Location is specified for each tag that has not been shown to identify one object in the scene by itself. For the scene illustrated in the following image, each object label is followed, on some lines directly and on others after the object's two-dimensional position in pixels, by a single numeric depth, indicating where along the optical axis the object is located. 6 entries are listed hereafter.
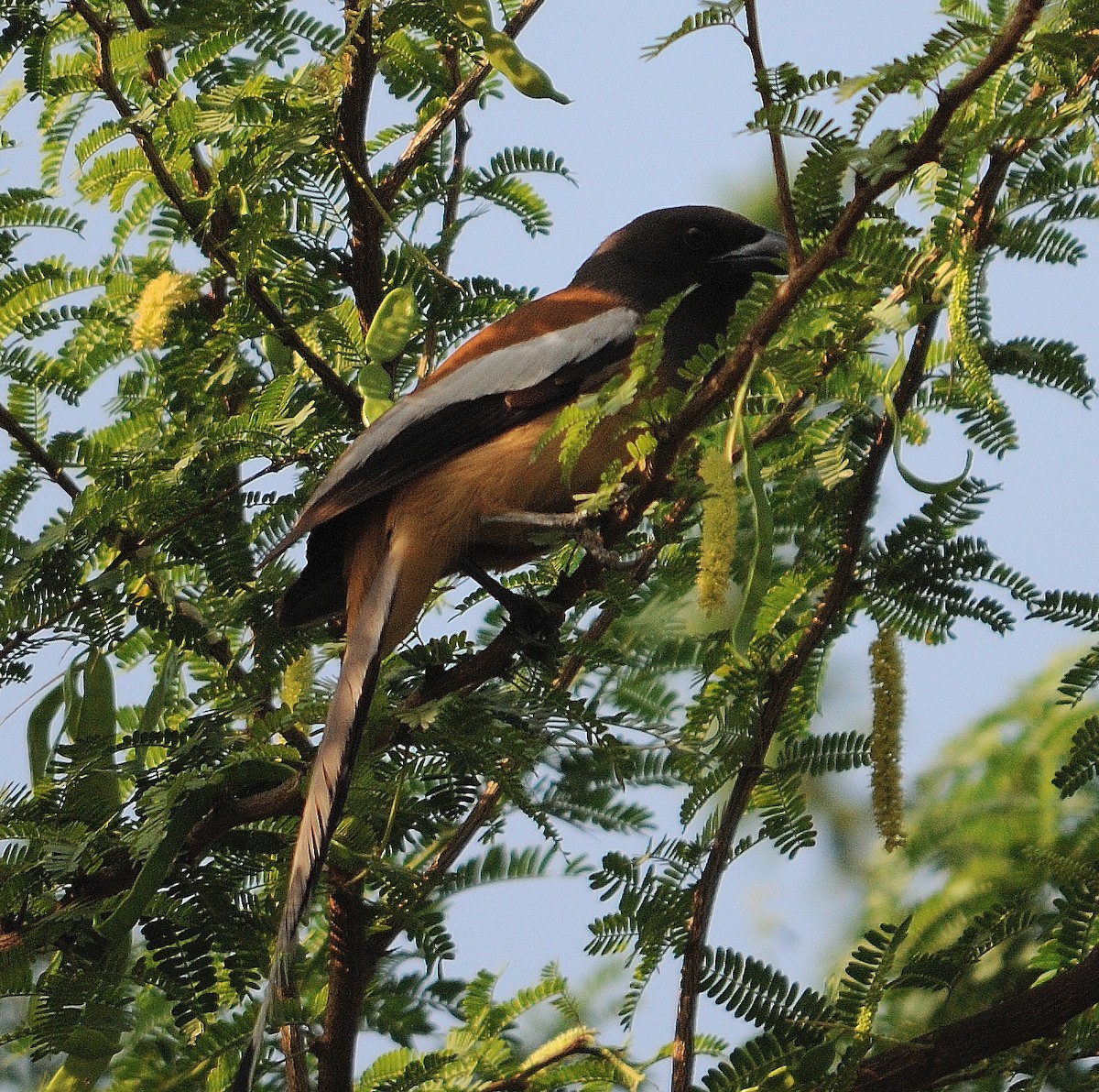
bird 6.91
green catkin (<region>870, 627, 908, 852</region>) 5.30
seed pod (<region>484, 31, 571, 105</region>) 5.59
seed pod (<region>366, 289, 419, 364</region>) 6.68
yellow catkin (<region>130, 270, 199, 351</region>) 6.72
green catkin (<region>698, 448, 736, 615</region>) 4.67
